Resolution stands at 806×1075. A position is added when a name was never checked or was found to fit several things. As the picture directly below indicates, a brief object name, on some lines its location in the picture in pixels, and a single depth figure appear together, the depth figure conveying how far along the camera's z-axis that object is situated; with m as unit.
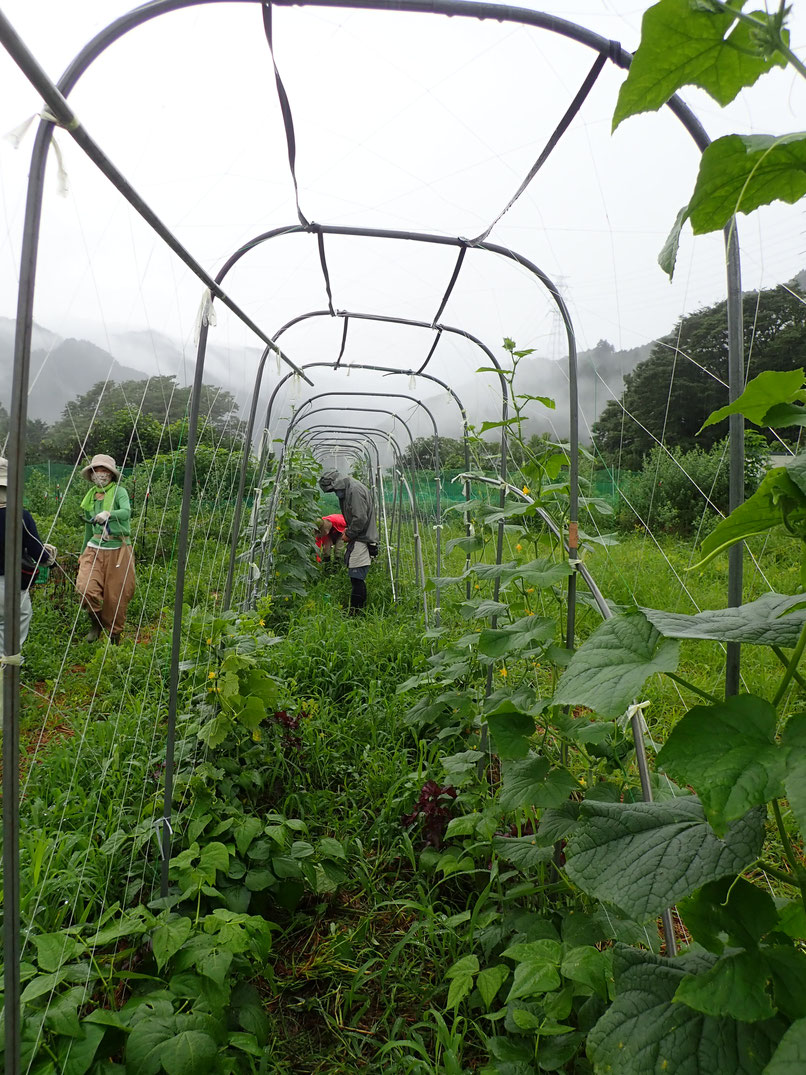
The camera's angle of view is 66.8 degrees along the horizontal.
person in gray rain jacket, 6.45
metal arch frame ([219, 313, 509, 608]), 2.86
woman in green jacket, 4.10
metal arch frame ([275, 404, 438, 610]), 5.46
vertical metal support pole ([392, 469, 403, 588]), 7.22
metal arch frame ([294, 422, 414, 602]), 7.66
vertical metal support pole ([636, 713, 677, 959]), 1.17
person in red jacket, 8.18
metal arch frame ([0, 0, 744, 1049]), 0.94
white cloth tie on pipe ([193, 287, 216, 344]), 1.89
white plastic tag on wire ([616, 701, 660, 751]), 1.01
